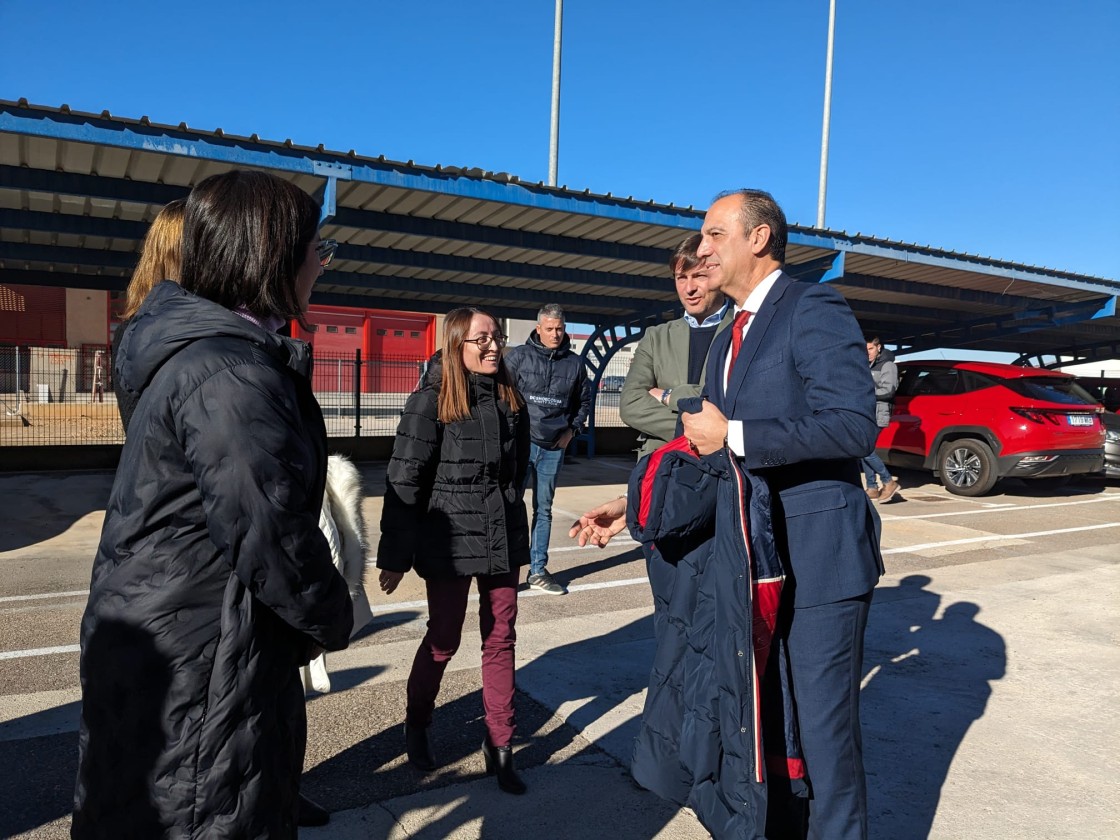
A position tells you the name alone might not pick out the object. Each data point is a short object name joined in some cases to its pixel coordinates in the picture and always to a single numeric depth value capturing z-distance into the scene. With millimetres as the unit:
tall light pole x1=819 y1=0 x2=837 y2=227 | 17203
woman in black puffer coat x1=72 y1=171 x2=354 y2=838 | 1475
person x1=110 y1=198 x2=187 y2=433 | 2236
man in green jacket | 3404
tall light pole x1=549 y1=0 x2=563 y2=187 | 13242
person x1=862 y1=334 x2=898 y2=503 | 10367
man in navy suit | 2039
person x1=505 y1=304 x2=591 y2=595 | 6066
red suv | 10852
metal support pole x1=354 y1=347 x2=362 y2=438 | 13716
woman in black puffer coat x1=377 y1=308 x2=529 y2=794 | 3098
